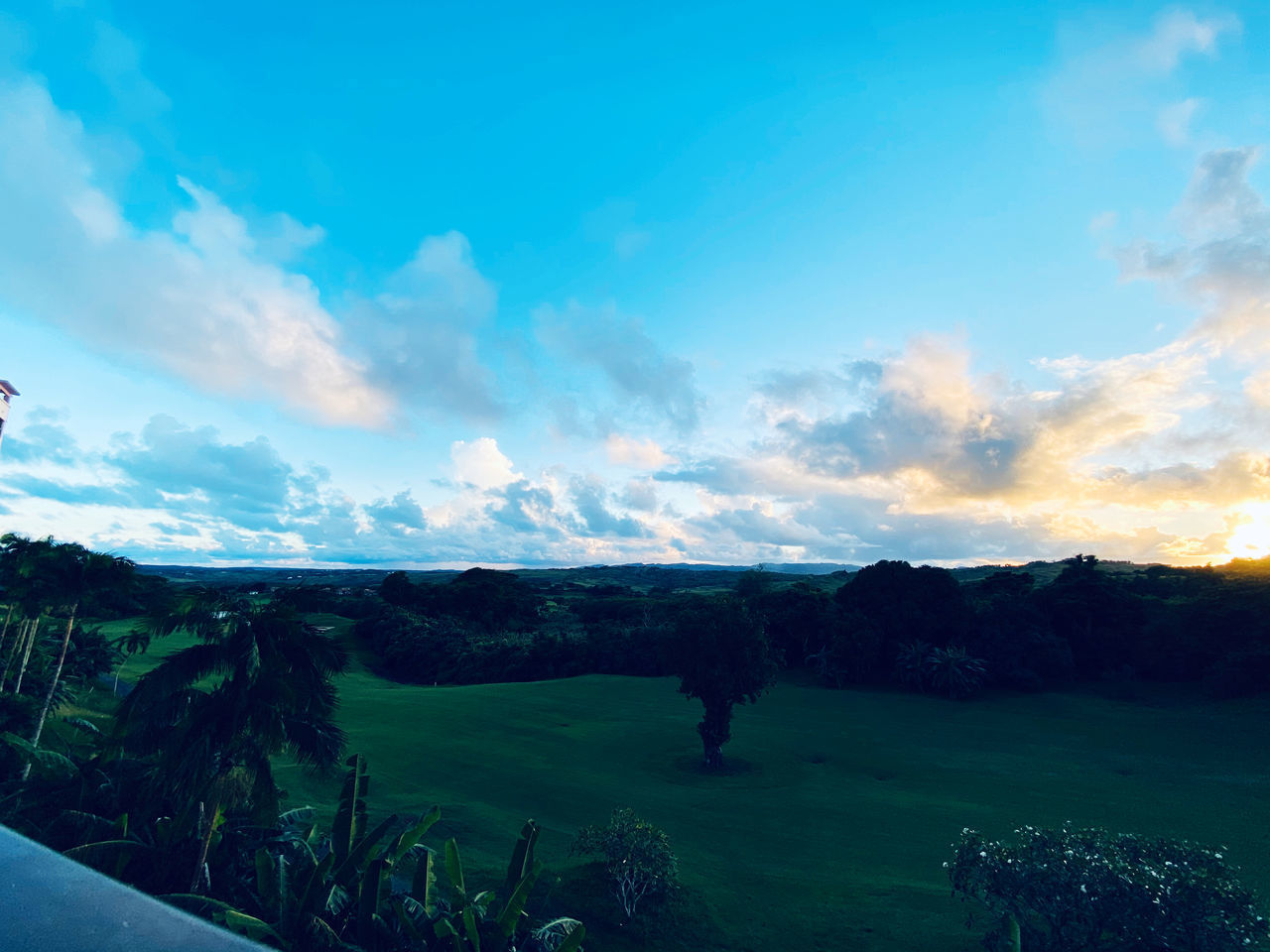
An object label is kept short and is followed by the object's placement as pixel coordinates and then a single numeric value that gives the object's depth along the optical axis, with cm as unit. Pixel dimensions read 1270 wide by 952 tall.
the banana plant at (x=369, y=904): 999
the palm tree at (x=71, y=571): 2092
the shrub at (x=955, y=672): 4728
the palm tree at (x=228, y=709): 1208
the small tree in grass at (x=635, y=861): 1648
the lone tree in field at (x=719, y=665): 3241
